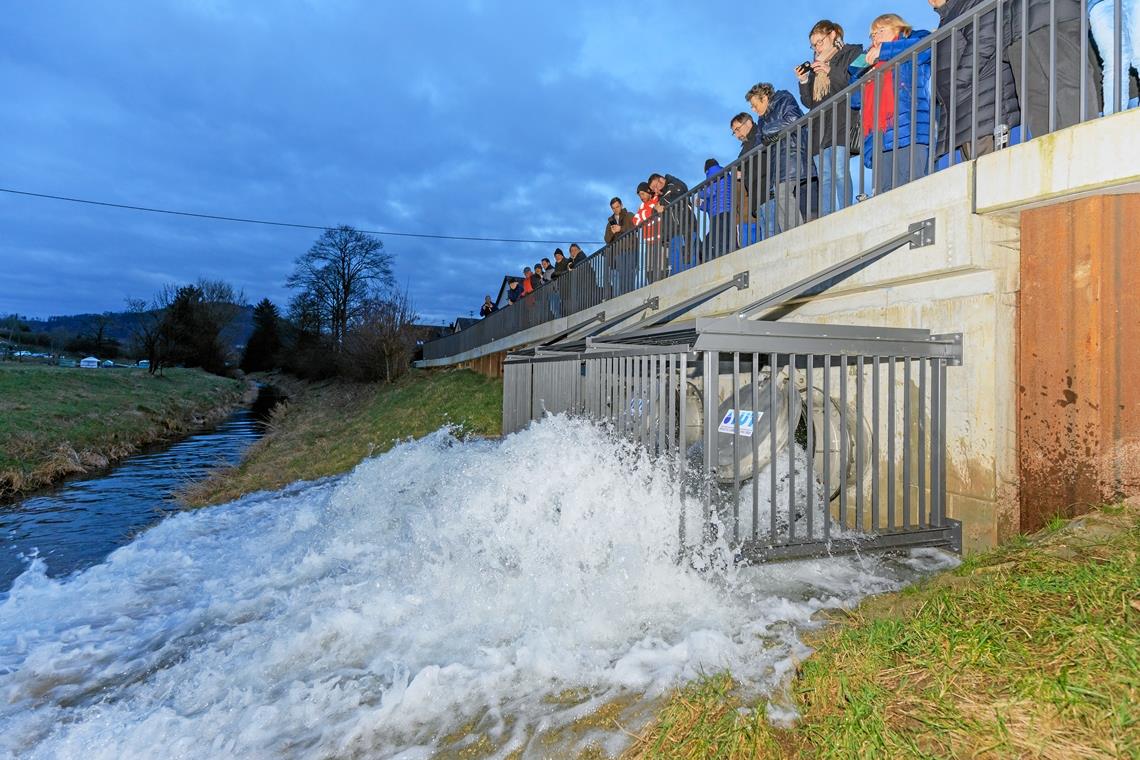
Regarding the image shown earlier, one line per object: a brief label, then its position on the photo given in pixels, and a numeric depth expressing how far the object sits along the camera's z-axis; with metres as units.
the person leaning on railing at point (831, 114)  5.76
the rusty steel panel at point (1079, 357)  3.54
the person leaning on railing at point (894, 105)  4.98
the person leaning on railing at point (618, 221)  12.70
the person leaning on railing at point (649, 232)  10.24
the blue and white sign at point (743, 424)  4.46
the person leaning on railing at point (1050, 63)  4.01
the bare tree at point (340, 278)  50.44
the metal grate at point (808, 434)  3.84
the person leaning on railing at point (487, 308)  27.08
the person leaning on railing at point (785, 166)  6.35
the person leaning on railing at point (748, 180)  7.14
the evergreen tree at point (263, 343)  66.06
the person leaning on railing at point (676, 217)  9.19
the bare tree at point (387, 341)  28.08
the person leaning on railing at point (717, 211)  7.93
